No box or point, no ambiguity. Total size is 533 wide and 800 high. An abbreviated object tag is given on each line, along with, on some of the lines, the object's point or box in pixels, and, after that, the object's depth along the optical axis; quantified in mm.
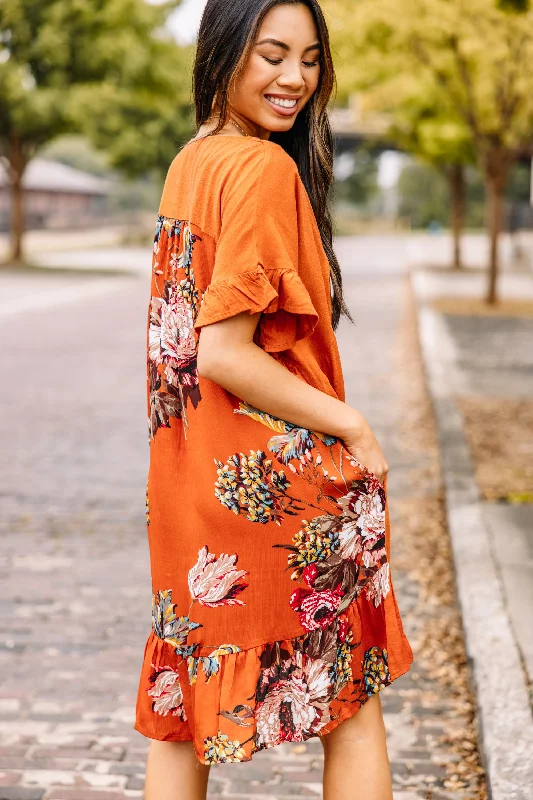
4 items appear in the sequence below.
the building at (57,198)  66812
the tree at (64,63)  26094
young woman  1775
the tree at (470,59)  14281
